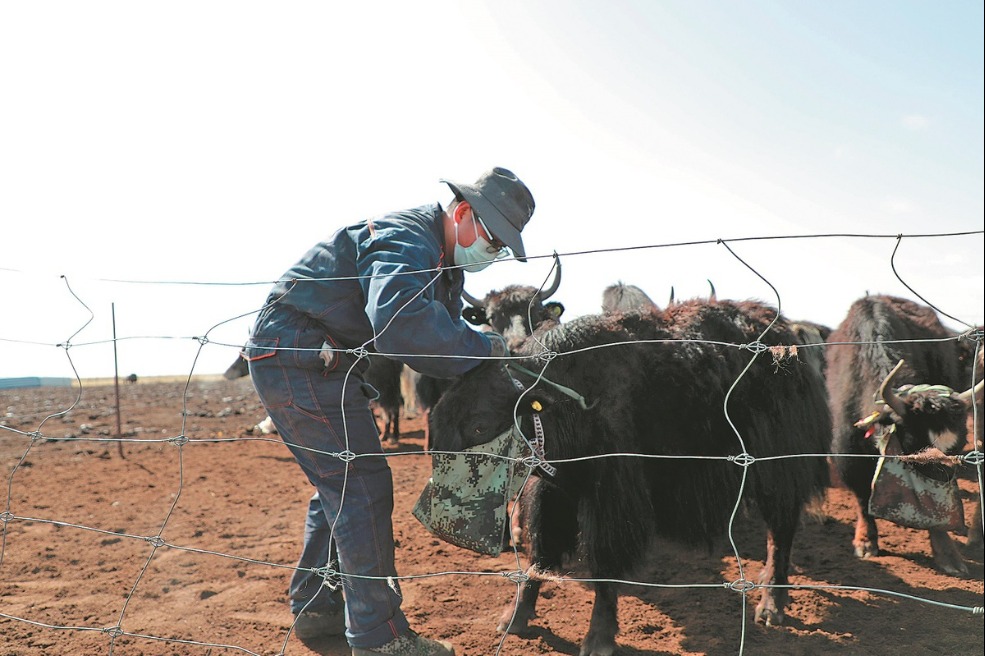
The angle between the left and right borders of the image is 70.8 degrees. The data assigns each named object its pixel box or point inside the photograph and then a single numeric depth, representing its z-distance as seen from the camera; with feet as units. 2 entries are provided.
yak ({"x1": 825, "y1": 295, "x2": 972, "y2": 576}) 12.48
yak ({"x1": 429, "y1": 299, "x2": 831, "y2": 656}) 9.27
